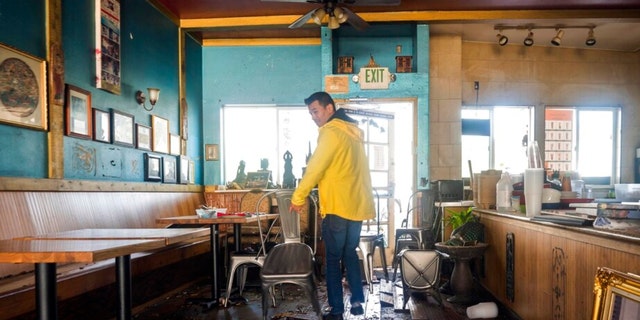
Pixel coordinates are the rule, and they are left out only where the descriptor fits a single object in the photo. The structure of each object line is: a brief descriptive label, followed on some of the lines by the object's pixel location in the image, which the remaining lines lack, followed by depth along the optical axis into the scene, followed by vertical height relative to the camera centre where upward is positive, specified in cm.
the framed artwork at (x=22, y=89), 317 +45
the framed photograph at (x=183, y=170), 618 -29
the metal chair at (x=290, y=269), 309 -85
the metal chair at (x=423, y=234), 508 -100
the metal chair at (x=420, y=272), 393 -109
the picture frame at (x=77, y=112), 386 +33
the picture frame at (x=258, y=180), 652 -46
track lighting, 682 +183
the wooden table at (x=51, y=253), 171 -42
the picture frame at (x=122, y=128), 459 +23
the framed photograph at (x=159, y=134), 548 +19
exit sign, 682 +108
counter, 206 -71
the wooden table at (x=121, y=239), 187 -46
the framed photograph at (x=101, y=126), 425 +23
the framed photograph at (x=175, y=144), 602 +7
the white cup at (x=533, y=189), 305 -28
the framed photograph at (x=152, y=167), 523 -22
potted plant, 404 -75
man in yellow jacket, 321 -32
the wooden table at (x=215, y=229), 364 -74
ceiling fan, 478 +150
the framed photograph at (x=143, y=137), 510 +15
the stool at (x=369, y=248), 471 -107
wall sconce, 517 +62
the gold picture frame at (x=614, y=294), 144 -49
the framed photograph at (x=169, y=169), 571 -27
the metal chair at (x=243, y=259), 384 -96
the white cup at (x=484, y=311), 354 -129
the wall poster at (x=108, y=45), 432 +105
